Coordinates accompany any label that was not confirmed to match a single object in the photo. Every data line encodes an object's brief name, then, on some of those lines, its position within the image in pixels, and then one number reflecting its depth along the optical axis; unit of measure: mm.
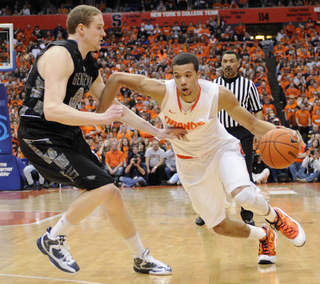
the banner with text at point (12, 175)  11438
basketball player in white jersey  3641
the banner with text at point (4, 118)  10845
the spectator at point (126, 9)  25381
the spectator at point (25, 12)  24984
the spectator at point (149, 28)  23105
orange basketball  3910
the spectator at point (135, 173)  12258
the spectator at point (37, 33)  23375
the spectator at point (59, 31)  22892
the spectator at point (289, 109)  14839
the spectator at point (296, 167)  12344
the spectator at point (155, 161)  12406
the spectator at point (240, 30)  22406
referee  5621
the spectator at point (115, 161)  12422
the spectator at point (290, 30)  22875
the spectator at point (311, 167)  12016
